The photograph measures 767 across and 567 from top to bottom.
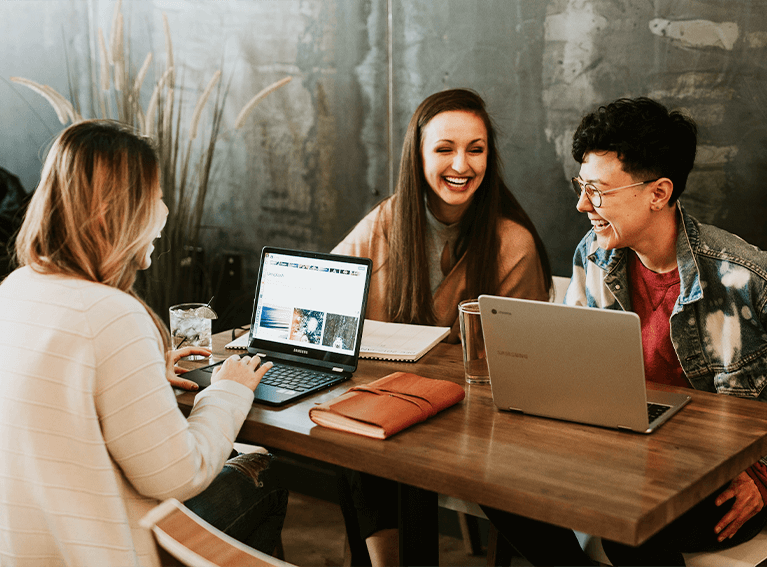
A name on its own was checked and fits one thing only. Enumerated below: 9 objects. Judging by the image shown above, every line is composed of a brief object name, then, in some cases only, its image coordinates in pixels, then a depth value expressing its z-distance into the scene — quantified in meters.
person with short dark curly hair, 1.66
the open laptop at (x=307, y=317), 1.70
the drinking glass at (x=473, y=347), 1.61
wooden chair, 0.97
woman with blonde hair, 1.17
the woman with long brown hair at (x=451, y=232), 2.27
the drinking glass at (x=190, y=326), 1.90
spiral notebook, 1.80
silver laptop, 1.26
